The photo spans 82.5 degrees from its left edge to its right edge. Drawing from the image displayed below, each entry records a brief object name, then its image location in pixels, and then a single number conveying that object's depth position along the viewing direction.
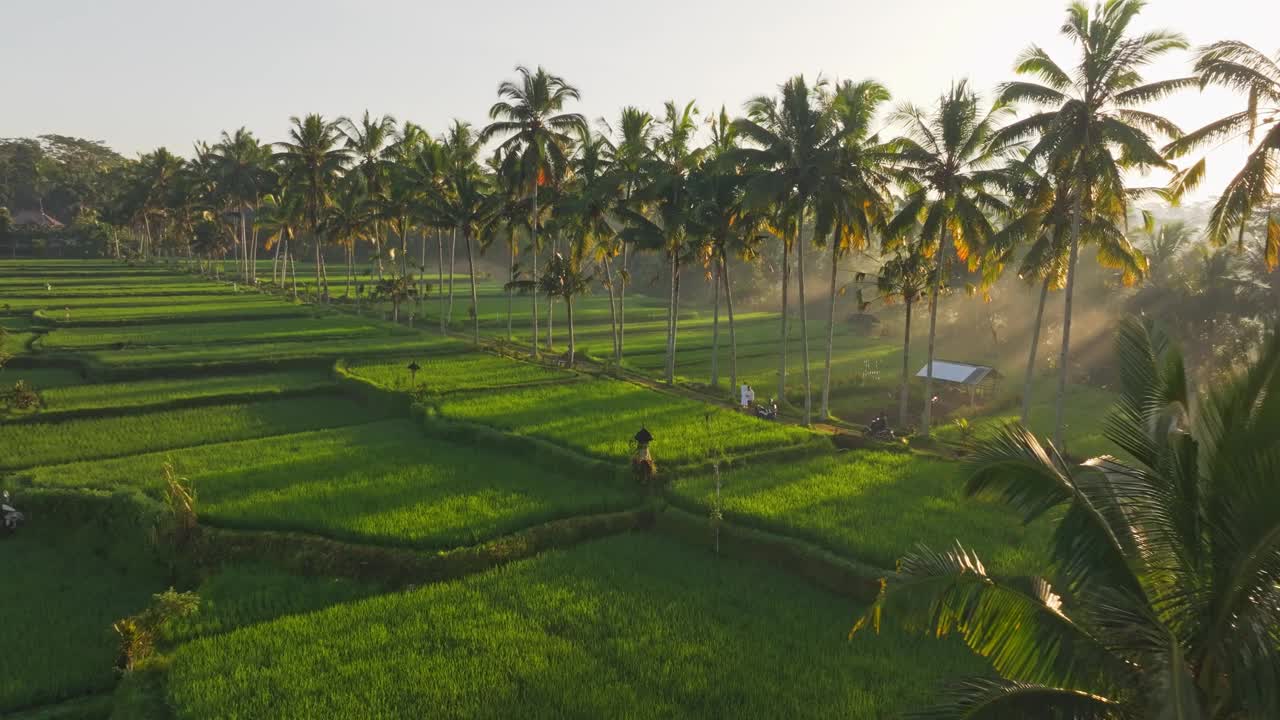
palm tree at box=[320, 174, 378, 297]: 48.69
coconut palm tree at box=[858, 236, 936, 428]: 25.80
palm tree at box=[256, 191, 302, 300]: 50.97
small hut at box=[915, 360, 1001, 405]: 29.85
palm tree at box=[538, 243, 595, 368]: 34.78
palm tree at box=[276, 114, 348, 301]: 45.91
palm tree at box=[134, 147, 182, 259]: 67.75
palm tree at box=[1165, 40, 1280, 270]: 14.87
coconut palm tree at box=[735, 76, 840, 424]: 23.62
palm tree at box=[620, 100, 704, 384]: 29.20
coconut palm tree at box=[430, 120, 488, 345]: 38.75
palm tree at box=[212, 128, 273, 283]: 57.88
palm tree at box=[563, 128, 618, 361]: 32.09
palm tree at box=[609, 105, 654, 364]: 31.47
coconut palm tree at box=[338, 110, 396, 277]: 45.28
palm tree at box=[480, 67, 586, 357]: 32.97
